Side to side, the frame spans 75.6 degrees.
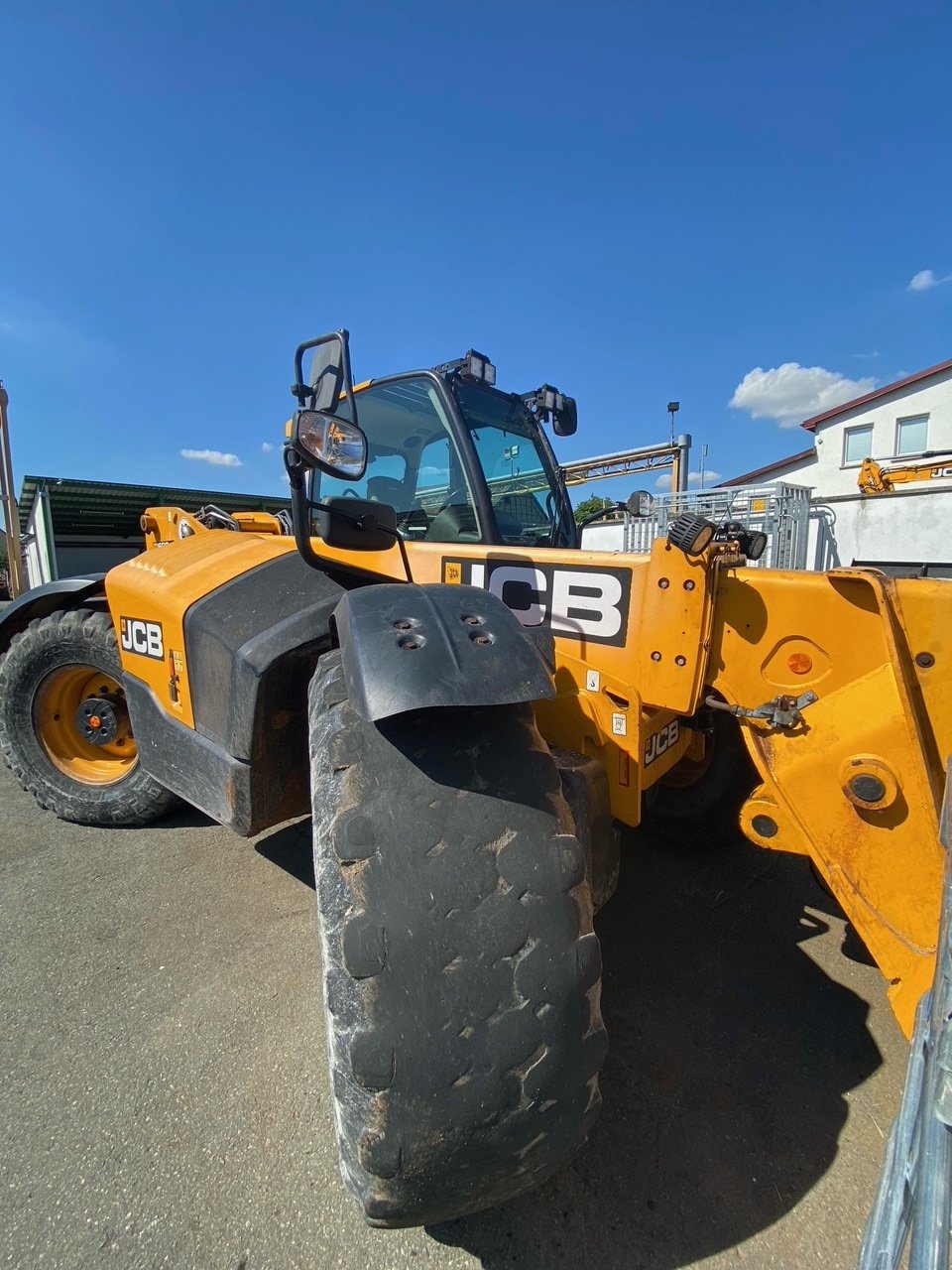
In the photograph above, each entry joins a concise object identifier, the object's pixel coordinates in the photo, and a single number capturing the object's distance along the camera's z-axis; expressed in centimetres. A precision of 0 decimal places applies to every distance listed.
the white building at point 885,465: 1208
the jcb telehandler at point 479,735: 117
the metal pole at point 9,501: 1260
